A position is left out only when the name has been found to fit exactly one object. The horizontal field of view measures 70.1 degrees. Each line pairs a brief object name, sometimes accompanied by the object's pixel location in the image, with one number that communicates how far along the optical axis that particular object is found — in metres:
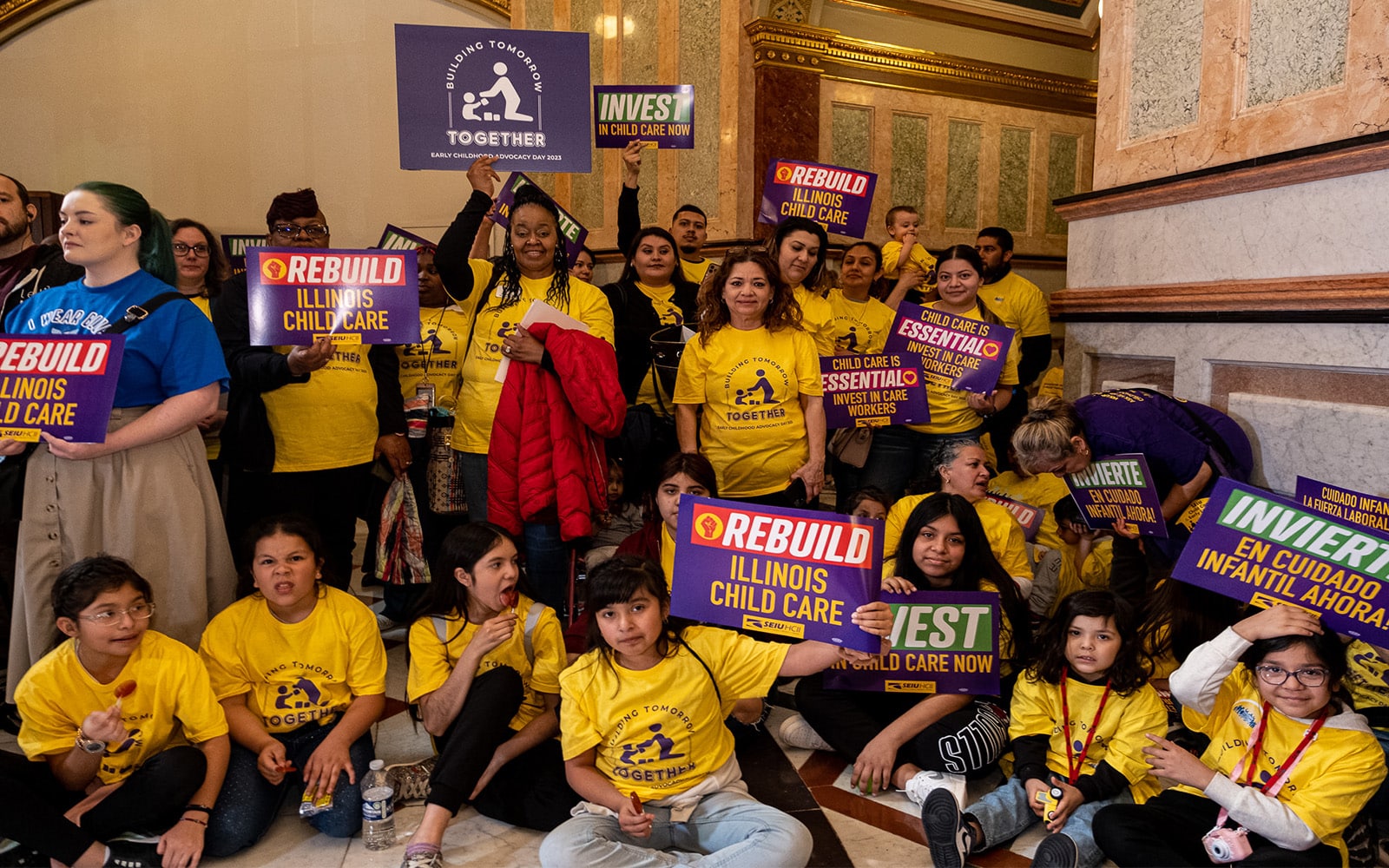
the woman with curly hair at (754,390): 3.68
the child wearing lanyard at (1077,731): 2.64
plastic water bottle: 2.67
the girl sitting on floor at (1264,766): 2.31
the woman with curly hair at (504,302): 3.62
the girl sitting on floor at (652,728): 2.49
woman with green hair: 2.81
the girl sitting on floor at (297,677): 2.74
